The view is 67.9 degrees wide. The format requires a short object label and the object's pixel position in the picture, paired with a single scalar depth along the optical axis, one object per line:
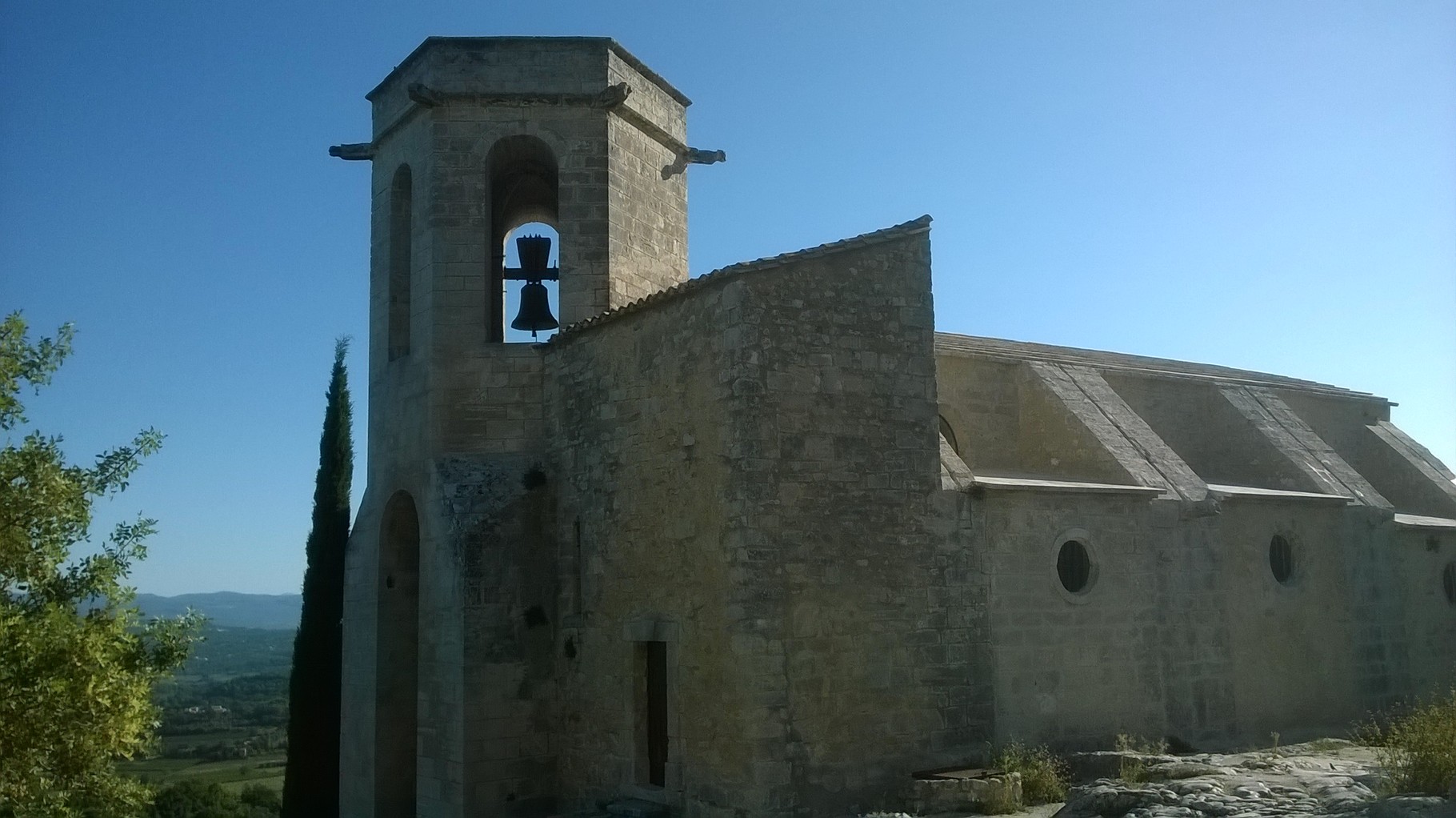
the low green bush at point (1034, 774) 9.16
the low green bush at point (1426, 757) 6.72
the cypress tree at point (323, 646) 14.41
